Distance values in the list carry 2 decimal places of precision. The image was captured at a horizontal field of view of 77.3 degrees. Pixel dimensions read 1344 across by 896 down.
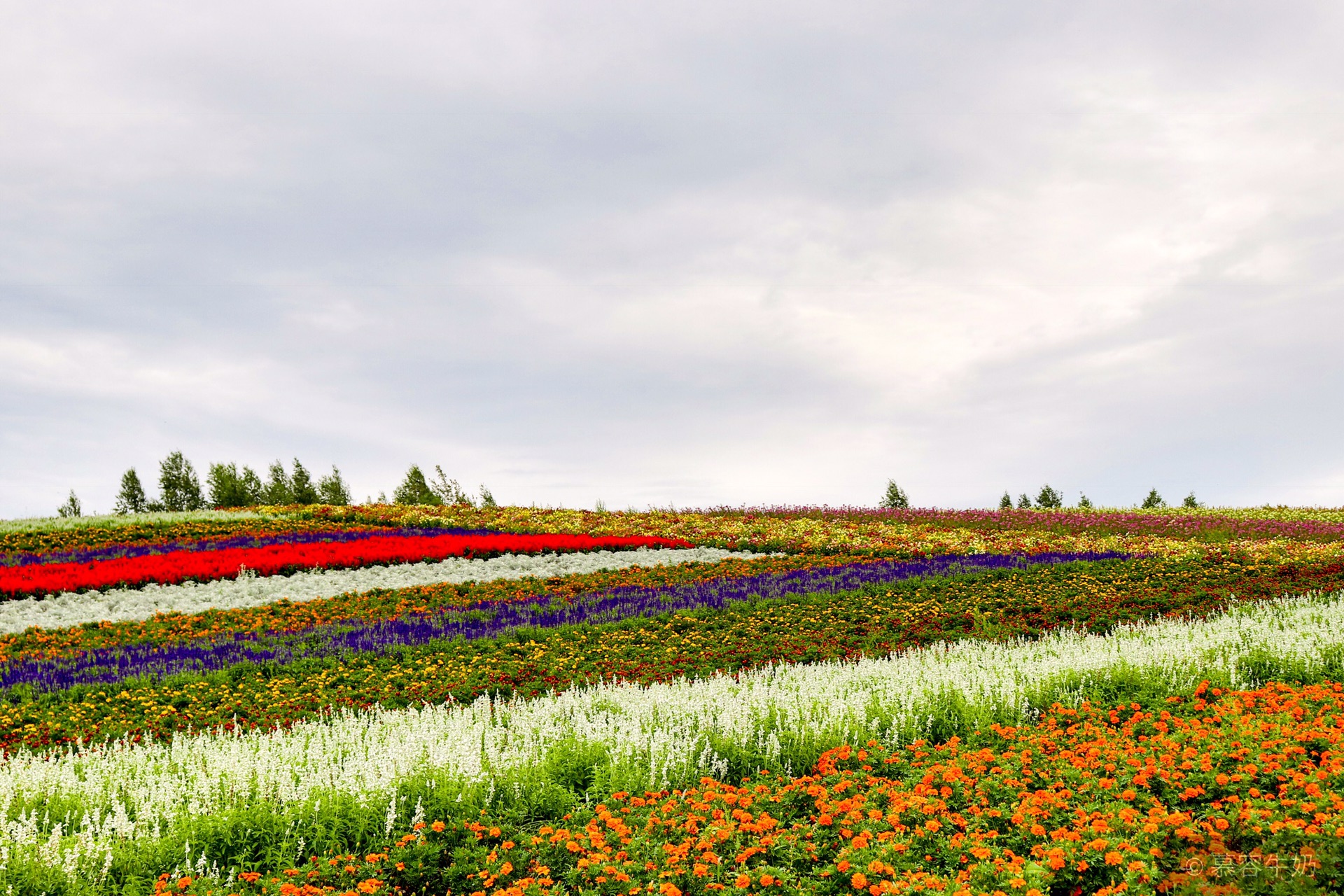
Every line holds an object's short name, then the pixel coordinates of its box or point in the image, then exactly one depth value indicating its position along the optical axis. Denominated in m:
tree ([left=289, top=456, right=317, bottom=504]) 41.31
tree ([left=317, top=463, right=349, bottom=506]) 45.47
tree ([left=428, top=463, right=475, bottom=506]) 39.91
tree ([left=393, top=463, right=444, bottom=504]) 41.25
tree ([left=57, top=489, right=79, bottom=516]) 41.41
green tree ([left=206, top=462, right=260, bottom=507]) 40.91
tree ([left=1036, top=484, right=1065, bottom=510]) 41.53
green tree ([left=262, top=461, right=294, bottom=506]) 42.69
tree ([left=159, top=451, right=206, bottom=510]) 42.78
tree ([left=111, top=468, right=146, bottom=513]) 42.53
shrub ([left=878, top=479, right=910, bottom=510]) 37.38
